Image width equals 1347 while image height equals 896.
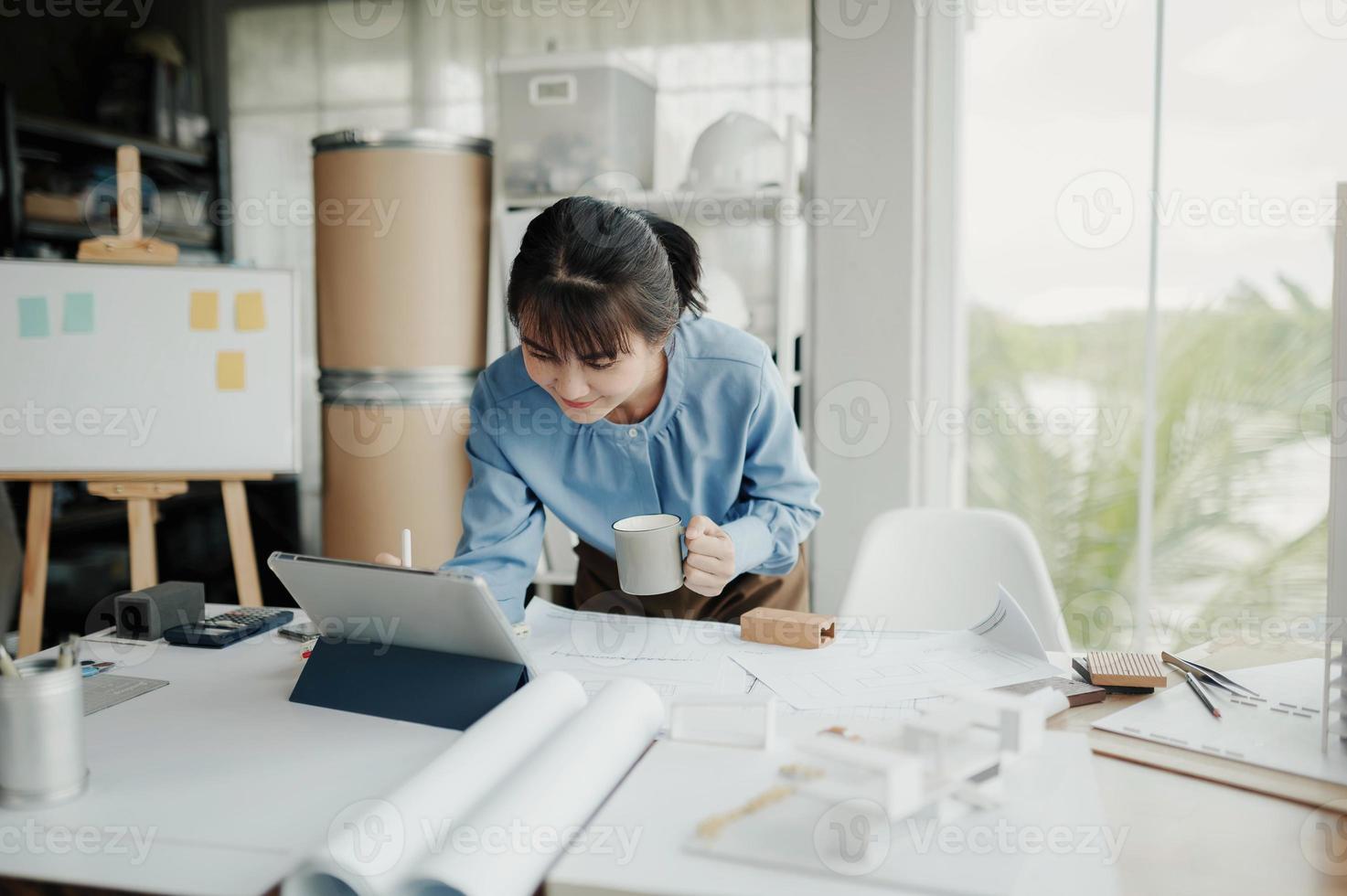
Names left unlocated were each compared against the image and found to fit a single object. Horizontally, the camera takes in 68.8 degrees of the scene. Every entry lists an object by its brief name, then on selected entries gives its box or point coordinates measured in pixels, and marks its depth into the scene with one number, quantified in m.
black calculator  1.31
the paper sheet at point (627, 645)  1.18
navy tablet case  1.00
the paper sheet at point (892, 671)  1.08
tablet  0.96
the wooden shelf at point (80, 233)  3.24
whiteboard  2.44
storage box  2.76
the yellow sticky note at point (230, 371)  2.52
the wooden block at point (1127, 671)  1.09
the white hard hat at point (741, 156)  2.69
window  2.75
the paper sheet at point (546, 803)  0.65
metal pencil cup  0.82
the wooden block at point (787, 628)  1.25
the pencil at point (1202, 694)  1.04
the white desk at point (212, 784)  0.73
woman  1.27
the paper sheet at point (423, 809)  0.66
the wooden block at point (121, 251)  2.48
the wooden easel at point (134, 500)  2.40
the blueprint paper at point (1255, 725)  0.93
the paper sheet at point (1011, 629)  1.20
